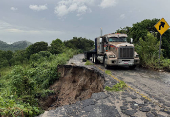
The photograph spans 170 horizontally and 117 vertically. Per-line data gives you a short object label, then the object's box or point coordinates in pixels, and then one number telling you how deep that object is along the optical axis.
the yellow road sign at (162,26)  9.04
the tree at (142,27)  22.98
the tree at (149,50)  10.13
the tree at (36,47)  27.73
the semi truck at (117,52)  9.34
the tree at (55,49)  23.81
